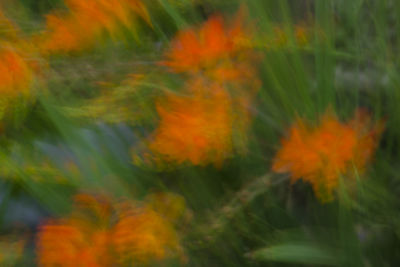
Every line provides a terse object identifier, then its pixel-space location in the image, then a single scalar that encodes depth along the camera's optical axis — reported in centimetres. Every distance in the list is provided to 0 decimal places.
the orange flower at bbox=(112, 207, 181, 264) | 124
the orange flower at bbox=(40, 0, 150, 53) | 131
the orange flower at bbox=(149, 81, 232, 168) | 126
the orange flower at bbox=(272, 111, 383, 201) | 126
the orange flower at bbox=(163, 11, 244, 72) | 129
